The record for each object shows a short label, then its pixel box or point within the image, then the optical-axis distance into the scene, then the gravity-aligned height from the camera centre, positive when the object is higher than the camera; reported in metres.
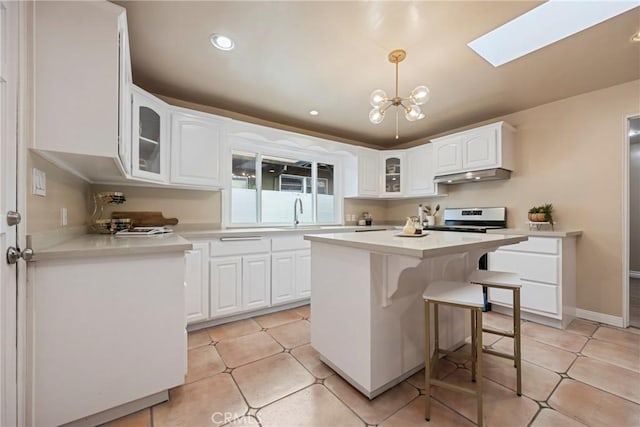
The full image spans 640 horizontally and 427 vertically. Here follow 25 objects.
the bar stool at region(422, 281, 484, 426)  1.26 -0.47
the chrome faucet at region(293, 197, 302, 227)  3.81 +0.01
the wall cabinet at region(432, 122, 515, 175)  3.06 +0.79
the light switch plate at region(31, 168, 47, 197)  1.24 +0.15
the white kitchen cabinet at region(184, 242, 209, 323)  2.41 -0.66
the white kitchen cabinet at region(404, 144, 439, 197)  3.86 +0.62
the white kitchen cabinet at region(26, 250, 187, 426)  1.20 -0.62
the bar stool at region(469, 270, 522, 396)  1.54 -0.46
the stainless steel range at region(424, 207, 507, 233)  3.31 -0.10
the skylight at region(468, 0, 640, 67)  1.67 +1.30
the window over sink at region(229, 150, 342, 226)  3.38 +0.34
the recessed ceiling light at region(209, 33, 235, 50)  1.86 +1.26
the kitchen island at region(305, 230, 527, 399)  1.47 -0.56
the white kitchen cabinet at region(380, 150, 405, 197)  4.28 +0.66
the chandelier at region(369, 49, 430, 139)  1.94 +0.86
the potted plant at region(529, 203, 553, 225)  2.87 -0.03
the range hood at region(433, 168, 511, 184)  3.12 +0.46
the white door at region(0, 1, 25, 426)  1.02 +0.04
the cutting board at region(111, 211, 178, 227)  2.50 -0.06
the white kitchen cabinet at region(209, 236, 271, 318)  2.55 -0.65
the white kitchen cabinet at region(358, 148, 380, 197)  4.14 +0.65
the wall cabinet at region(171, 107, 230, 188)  2.55 +0.67
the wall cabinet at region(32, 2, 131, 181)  1.22 +0.66
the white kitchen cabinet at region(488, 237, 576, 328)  2.51 -0.66
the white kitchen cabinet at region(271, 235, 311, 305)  2.92 -0.66
